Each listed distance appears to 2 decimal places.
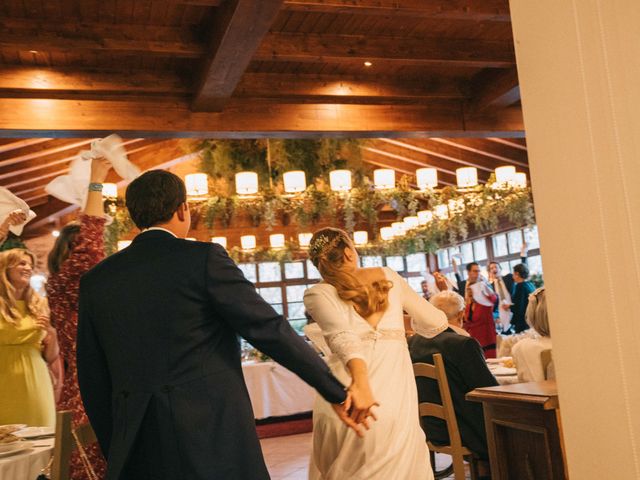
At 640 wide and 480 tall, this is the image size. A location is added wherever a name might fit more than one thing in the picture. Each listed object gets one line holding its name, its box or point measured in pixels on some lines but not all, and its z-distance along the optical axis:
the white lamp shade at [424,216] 10.55
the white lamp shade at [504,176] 8.36
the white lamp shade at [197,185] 7.83
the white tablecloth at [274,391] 7.86
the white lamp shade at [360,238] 12.77
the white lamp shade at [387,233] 12.49
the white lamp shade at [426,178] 8.25
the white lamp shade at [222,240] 10.47
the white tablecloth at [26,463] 2.33
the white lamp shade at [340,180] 7.94
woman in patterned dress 2.67
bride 2.68
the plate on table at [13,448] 2.38
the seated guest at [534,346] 3.43
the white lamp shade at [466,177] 8.34
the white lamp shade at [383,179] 8.24
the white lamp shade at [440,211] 8.95
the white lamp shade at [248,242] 11.05
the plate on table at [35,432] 2.69
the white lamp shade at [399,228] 12.20
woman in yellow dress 3.32
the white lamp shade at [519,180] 8.52
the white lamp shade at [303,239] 10.93
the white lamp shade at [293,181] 7.91
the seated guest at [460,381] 3.77
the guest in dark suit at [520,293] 7.93
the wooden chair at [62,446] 1.99
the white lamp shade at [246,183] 7.84
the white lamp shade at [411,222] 11.44
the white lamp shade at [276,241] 11.53
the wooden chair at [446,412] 3.47
